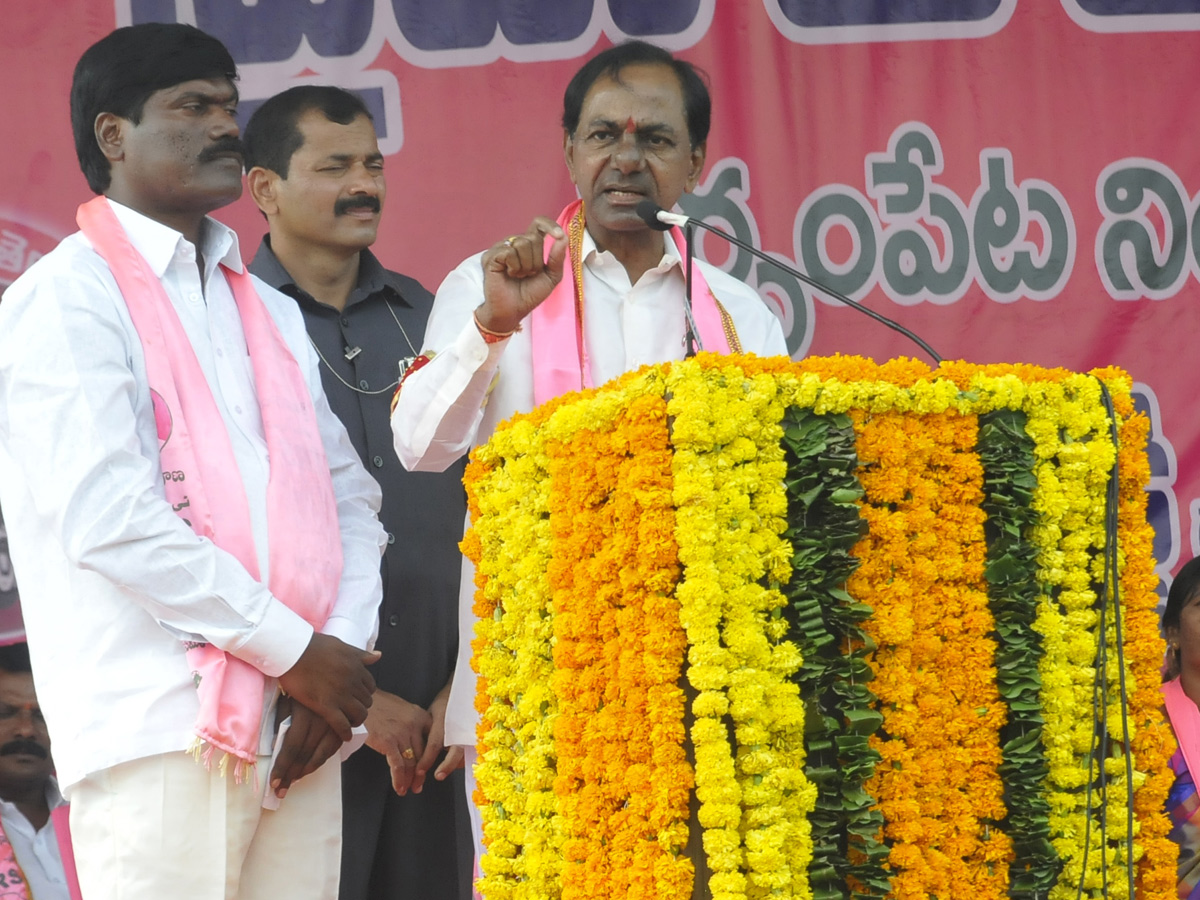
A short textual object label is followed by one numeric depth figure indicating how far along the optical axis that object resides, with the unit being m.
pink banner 8.05
